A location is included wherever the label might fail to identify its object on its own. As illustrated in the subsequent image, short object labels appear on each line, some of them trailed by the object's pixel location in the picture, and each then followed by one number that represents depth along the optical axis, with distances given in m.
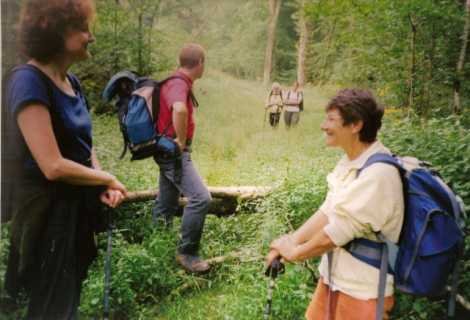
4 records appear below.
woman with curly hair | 1.55
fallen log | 3.31
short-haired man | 2.84
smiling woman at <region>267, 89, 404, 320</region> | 1.55
